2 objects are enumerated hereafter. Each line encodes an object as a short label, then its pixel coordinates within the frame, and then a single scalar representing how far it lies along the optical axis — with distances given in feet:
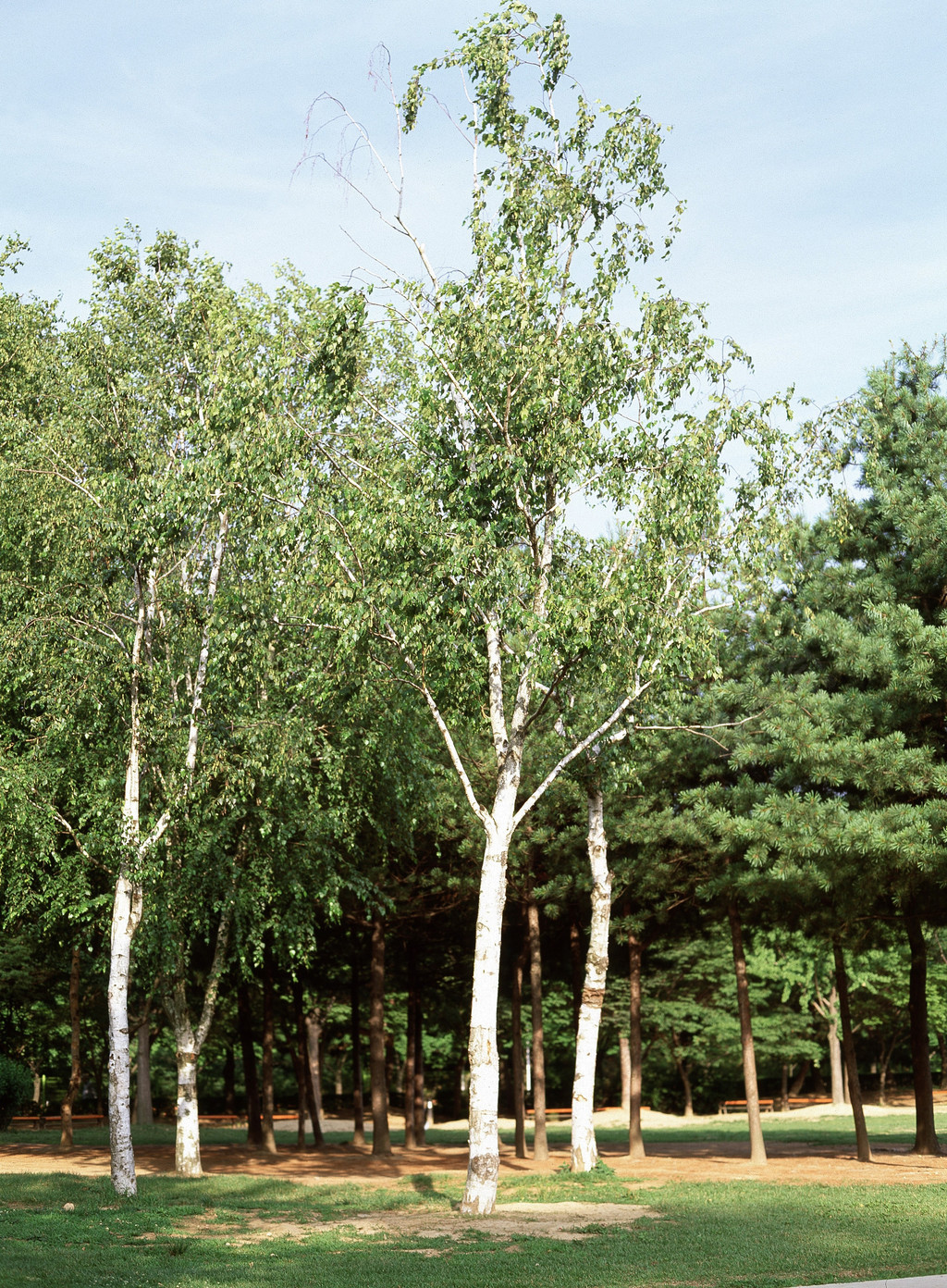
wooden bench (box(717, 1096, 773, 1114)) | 151.42
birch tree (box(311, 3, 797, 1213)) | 50.37
